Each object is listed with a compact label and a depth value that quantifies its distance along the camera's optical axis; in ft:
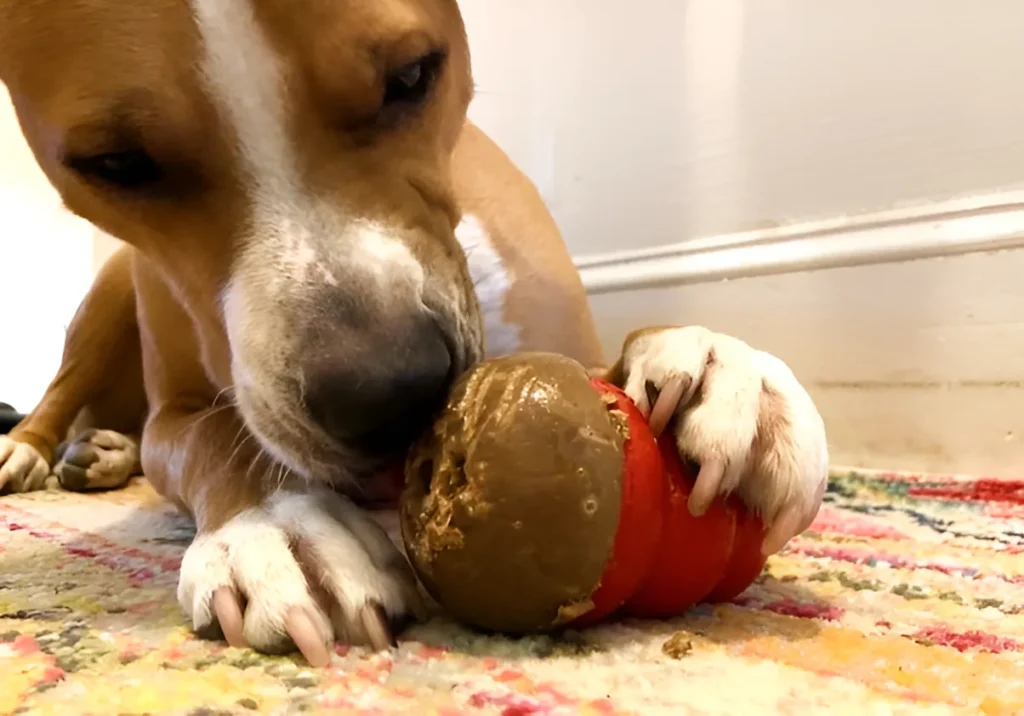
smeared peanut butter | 0.68
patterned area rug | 0.62
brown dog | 0.78
